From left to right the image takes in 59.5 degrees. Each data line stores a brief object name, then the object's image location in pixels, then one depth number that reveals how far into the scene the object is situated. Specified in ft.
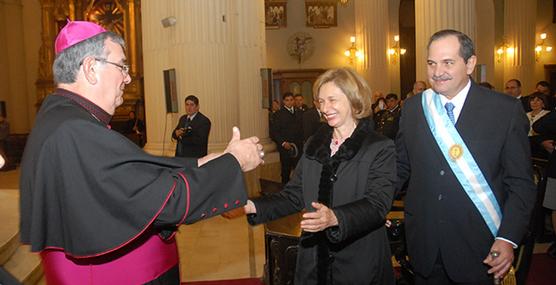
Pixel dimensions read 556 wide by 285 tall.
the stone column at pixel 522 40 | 53.26
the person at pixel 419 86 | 26.17
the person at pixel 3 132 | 45.27
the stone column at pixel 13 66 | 56.95
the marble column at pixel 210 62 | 26.71
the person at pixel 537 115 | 21.17
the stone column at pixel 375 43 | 49.60
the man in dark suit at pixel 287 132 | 31.24
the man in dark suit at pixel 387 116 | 27.32
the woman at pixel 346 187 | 8.04
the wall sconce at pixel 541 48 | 64.18
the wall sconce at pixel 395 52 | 63.53
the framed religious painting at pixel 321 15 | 66.39
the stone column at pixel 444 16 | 26.35
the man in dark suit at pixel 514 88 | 25.36
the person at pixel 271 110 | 32.28
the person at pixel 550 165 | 16.16
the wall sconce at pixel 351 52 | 63.46
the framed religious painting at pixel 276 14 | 65.41
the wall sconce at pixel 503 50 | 54.83
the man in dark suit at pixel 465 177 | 7.91
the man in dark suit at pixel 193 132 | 24.26
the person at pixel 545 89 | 27.51
